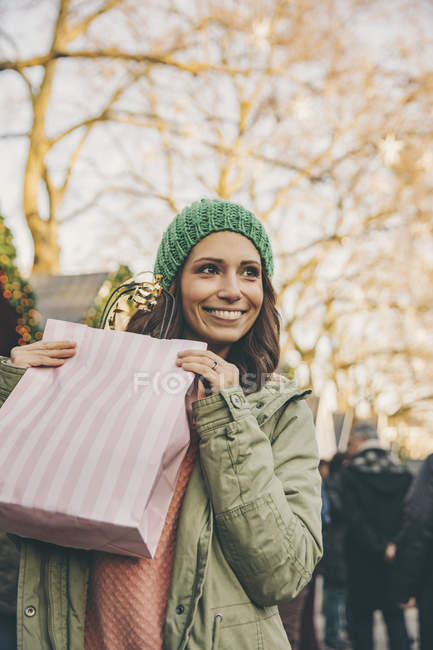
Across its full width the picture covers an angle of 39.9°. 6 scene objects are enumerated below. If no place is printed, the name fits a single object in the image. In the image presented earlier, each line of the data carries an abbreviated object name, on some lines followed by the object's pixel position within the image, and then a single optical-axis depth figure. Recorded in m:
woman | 1.42
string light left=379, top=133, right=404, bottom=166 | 8.88
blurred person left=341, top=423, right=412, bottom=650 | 5.19
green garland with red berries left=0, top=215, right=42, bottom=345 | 3.74
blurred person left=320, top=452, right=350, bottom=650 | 6.62
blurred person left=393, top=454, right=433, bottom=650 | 3.75
